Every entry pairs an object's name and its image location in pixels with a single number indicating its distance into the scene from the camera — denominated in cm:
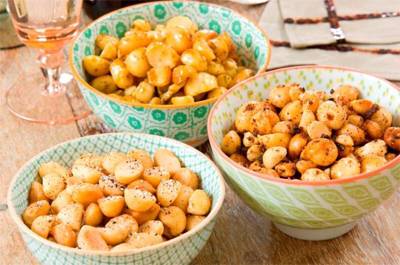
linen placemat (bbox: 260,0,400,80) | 75
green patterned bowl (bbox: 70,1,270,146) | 62
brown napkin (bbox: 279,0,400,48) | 78
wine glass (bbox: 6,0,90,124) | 68
